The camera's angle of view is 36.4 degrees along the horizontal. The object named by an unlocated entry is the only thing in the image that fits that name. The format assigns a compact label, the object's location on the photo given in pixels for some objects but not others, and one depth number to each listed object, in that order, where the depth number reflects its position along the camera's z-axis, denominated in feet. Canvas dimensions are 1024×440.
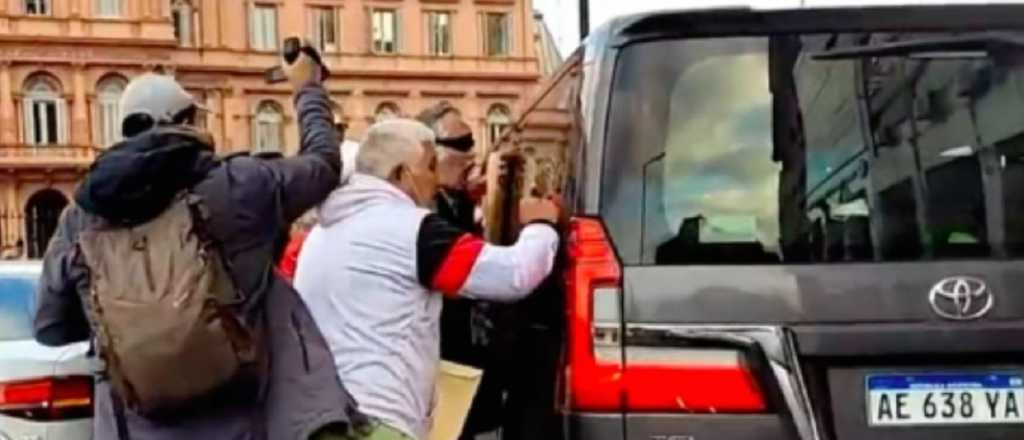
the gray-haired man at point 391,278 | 13.35
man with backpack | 11.51
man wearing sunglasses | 18.04
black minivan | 12.59
